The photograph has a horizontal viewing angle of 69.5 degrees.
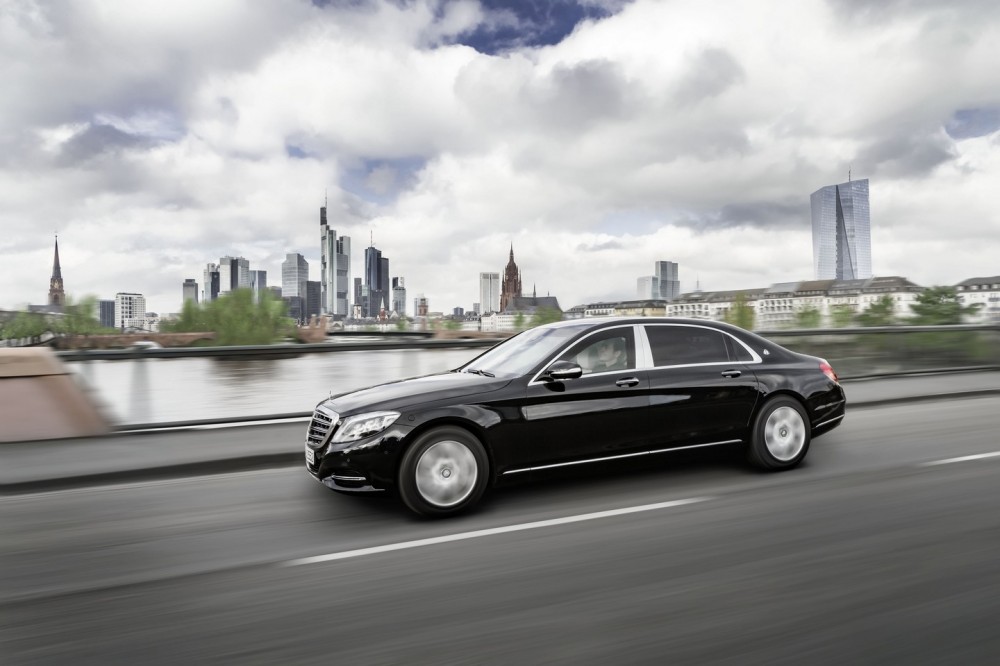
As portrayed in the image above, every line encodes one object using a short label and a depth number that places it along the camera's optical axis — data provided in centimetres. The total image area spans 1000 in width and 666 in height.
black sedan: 509
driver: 595
